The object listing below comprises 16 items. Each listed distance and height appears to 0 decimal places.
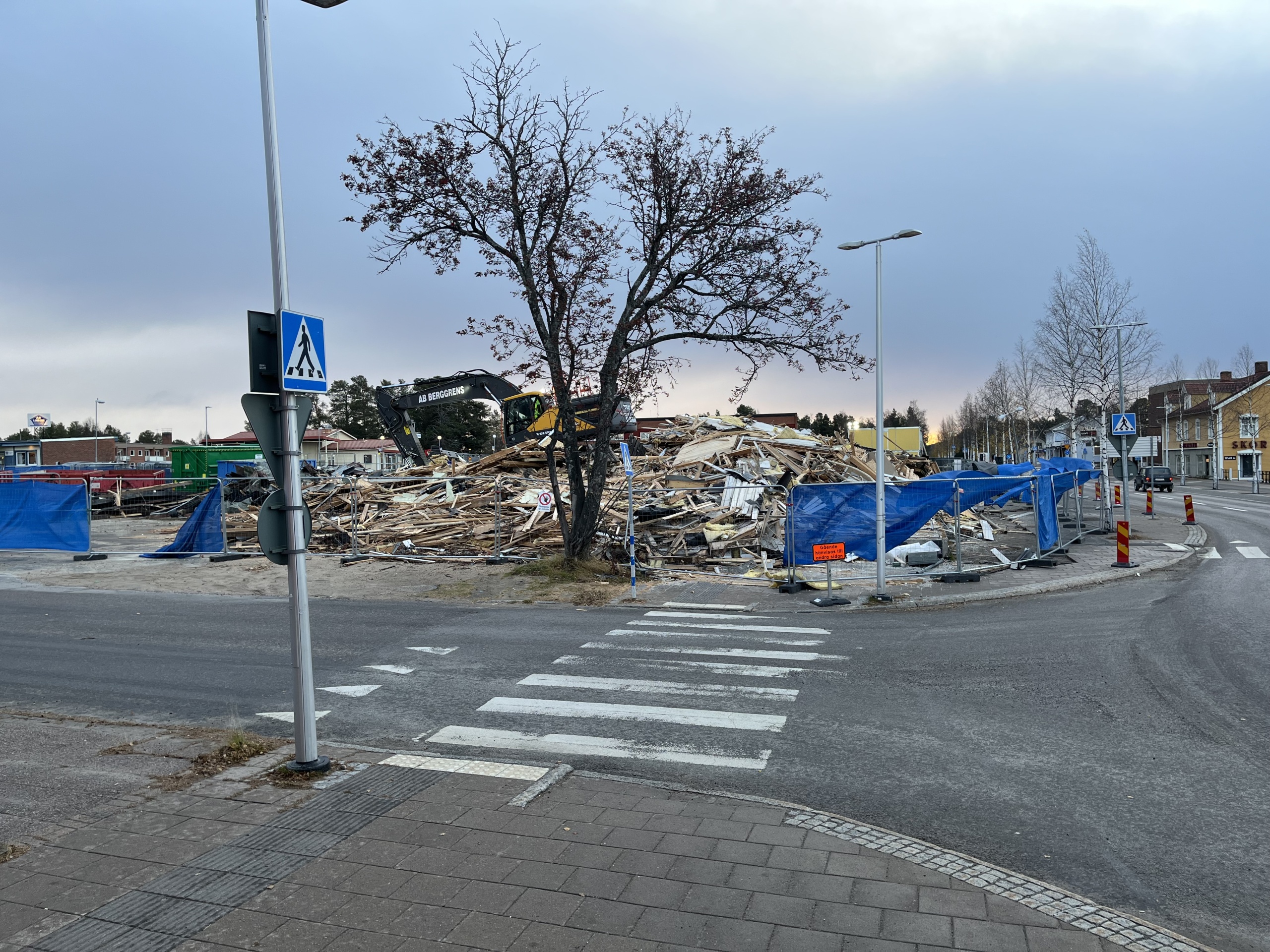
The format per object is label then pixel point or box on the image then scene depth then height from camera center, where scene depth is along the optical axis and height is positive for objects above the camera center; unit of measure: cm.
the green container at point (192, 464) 4184 +110
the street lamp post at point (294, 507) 606 -18
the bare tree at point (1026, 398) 4638 +297
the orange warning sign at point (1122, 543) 1733 -197
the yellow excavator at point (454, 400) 2953 +263
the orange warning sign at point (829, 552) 1393 -153
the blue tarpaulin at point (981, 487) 1642 -68
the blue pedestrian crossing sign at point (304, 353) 600 +92
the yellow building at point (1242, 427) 6562 +113
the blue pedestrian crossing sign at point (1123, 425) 2161 +54
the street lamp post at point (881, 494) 1461 -65
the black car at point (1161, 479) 5069 -203
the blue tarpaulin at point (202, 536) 2159 -128
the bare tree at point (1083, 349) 2969 +353
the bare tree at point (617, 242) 1706 +460
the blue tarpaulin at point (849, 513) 1580 -102
